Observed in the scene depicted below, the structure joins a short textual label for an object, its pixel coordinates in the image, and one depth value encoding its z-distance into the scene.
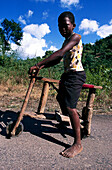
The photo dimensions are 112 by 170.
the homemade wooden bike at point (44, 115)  2.30
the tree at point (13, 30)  41.53
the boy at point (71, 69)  2.11
